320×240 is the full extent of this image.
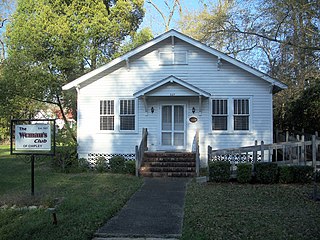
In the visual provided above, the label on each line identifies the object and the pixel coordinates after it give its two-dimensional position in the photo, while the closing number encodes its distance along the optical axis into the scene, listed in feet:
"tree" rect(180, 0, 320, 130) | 35.53
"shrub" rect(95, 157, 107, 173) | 48.44
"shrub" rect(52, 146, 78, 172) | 49.24
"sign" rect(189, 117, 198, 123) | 51.11
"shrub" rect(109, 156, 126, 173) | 46.42
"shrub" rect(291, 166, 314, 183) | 37.24
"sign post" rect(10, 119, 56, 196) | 30.53
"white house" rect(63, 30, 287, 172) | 50.37
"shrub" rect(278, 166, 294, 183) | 37.37
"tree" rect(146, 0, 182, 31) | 105.09
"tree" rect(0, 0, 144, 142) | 65.26
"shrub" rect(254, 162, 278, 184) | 37.29
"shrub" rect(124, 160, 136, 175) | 44.73
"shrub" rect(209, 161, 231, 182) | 37.60
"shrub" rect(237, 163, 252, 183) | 37.35
